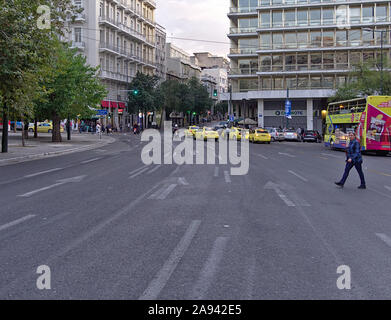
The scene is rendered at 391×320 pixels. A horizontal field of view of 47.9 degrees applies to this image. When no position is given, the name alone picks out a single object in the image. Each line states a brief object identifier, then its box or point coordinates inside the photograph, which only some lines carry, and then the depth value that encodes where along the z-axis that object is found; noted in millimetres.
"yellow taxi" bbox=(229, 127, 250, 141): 47094
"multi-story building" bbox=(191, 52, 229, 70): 152875
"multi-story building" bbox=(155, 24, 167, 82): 95075
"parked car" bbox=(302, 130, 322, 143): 50875
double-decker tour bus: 27719
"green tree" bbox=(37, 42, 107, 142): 34688
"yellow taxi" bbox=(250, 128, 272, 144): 44281
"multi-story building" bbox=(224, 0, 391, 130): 60281
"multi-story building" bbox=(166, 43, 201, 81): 105188
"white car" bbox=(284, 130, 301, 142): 52781
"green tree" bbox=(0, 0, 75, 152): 17375
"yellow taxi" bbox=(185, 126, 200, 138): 50562
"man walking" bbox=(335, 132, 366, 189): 12820
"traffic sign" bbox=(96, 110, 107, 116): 47938
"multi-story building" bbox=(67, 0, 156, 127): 66375
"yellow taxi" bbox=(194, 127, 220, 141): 44406
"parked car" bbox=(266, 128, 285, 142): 52188
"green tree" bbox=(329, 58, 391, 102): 41375
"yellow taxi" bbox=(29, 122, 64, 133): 64188
